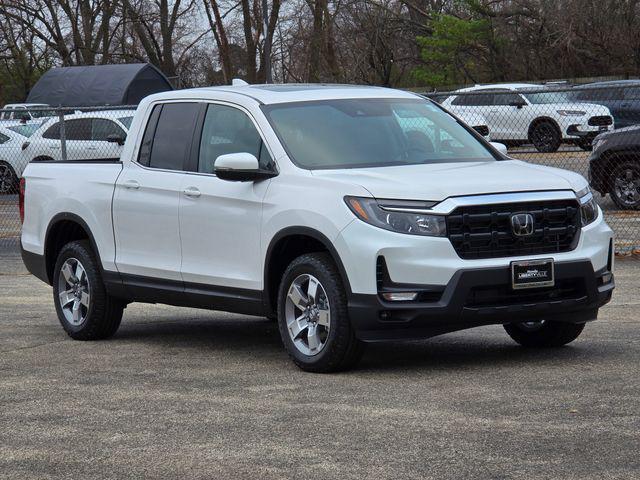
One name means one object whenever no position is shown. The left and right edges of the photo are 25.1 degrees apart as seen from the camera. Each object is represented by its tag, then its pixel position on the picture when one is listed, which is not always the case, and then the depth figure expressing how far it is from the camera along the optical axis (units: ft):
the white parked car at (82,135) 77.77
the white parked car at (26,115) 99.13
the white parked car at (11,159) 84.79
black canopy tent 129.18
